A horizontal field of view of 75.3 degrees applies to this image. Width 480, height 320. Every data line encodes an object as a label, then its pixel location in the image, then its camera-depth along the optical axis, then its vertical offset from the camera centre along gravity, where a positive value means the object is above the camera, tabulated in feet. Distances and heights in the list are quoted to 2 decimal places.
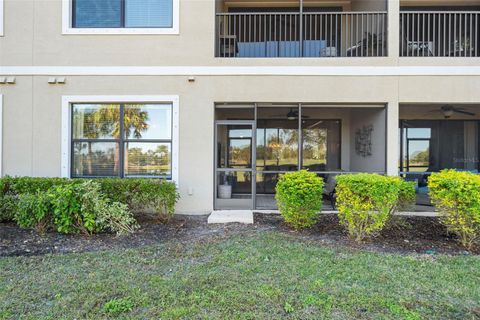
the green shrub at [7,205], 21.74 -3.20
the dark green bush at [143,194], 22.00 -2.39
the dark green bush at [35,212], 18.54 -3.18
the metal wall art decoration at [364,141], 28.55 +1.96
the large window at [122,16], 25.18 +11.80
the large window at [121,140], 25.63 +1.66
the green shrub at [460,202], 16.65 -2.21
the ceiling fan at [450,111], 30.68 +5.28
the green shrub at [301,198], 19.70 -2.35
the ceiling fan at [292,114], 30.81 +4.65
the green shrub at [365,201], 17.48 -2.27
